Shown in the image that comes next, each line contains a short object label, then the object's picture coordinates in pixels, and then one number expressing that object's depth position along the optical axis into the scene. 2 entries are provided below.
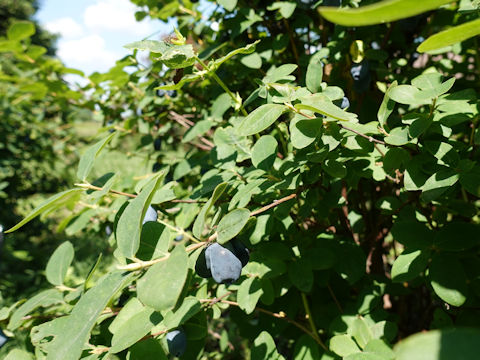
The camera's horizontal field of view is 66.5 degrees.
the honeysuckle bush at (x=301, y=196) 0.15
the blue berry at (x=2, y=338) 0.26
